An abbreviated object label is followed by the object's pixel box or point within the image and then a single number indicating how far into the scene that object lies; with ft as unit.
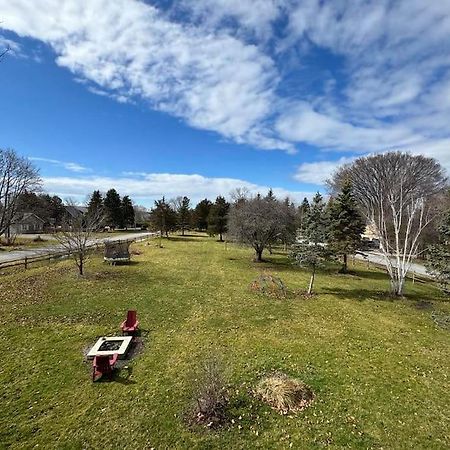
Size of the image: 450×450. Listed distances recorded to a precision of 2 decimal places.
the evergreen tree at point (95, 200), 221.05
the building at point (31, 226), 208.46
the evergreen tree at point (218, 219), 165.37
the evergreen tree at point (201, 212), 224.33
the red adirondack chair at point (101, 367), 27.35
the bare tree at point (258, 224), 91.48
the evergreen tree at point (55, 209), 241.78
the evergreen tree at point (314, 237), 57.21
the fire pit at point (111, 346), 30.09
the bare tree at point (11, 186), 118.62
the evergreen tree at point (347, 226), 86.90
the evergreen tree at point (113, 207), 241.12
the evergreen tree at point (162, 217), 172.55
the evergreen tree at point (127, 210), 255.50
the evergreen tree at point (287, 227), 93.30
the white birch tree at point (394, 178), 105.81
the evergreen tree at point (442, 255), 48.26
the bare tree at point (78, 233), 67.11
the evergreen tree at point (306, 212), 59.41
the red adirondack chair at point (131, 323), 36.78
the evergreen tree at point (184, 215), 199.31
